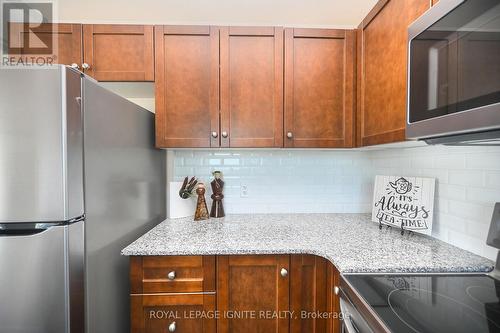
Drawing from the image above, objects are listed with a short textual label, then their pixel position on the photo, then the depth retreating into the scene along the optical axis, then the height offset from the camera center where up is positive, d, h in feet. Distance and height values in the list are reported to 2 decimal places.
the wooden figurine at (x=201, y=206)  5.32 -1.03
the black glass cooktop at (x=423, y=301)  2.09 -1.46
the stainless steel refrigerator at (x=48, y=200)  2.71 -0.46
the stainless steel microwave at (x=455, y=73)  1.86 +0.85
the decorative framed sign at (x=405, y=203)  4.03 -0.76
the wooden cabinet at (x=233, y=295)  3.67 -2.14
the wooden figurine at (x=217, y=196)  5.56 -0.81
